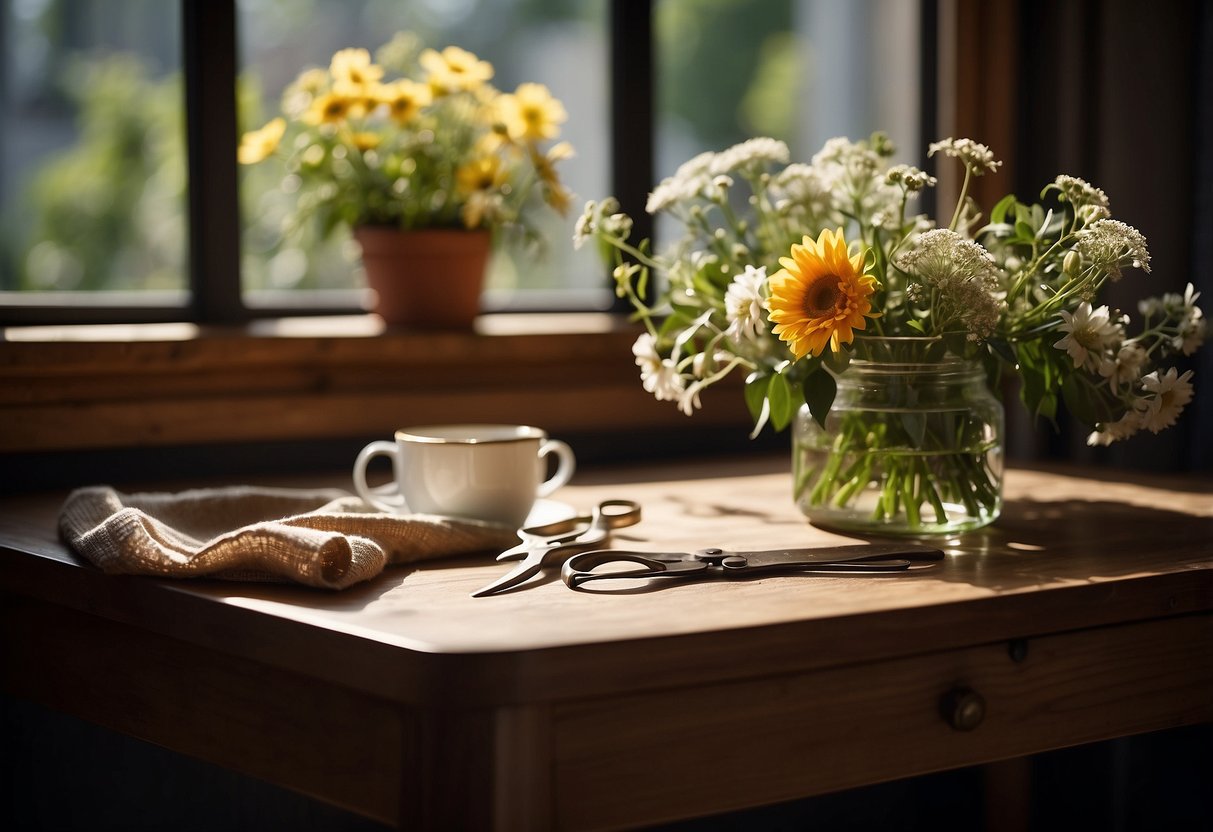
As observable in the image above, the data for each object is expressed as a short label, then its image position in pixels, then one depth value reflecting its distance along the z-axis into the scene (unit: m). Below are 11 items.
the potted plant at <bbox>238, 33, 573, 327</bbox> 1.58
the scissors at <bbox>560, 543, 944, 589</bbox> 1.00
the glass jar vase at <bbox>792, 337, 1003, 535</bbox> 1.13
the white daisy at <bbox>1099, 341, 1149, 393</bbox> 1.13
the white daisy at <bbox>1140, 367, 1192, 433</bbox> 1.13
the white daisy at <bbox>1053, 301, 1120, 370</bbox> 1.08
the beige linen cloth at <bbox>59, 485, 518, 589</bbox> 0.96
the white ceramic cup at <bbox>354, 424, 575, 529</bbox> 1.15
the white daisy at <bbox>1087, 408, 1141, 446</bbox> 1.15
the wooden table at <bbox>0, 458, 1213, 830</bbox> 0.81
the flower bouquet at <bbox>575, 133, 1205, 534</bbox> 1.04
